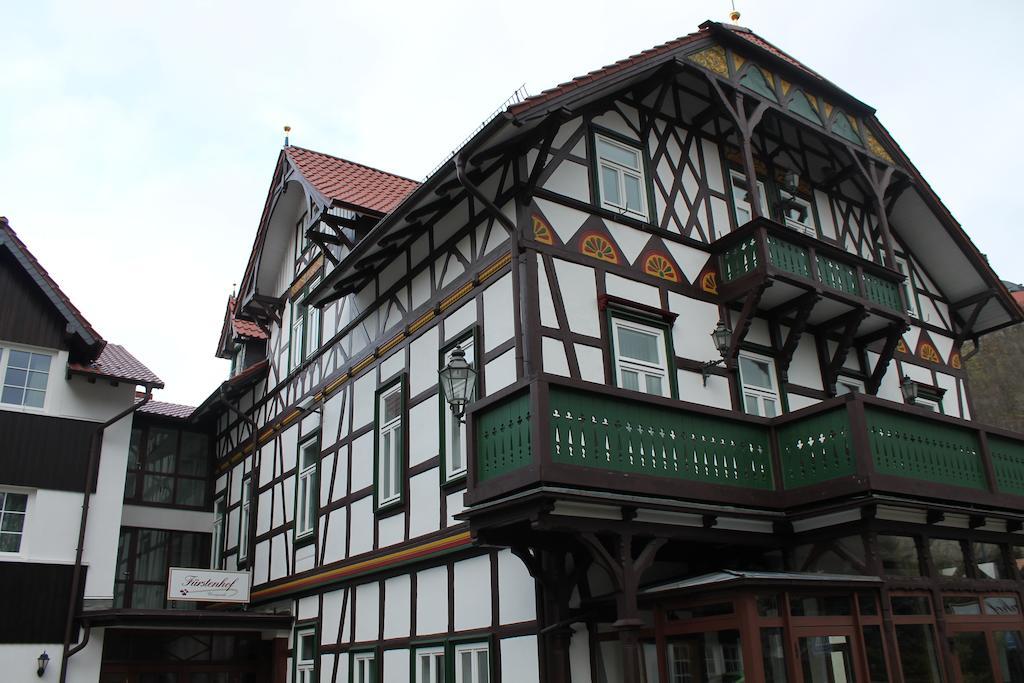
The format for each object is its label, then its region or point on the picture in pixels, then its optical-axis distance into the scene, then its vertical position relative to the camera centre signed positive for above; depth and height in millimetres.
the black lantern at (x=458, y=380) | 10609 +3480
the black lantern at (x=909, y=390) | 15555 +4673
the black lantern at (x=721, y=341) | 12383 +4447
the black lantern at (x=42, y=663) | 15841 +903
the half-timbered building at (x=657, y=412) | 9570 +3708
